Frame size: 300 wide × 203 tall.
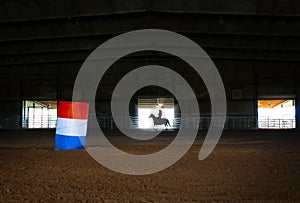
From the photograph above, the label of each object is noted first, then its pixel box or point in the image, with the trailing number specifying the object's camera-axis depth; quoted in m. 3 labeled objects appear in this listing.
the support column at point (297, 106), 23.33
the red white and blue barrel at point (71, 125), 7.00
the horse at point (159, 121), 20.03
